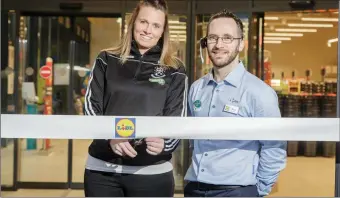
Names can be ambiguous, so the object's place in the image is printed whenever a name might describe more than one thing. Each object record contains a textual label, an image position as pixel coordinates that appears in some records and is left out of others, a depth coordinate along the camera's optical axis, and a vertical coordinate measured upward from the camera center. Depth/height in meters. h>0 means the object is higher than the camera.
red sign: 5.88 +0.35
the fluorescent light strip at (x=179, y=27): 5.39 +0.84
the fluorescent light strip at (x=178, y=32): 5.37 +0.78
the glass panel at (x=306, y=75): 7.45 +0.46
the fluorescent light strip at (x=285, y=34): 7.42 +1.17
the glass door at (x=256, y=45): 5.30 +0.66
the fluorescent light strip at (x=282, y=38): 7.76 +1.11
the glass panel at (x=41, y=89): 5.83 +0.11
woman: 1.99 +0.01
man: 1.87 -0.16
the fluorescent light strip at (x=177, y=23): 5.39 +0.88
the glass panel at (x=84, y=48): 5.88 +0.64
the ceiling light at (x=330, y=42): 7.56 +1.00
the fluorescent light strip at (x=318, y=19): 7.03 +1.32
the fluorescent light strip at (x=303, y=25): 7.88 +1.32
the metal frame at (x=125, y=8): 5.22 +1.04
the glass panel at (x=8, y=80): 5.53 +0.20
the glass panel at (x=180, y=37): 5.38 +0.72
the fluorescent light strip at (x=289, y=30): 7.72 +1.25
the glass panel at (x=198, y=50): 5.29 +0.57
